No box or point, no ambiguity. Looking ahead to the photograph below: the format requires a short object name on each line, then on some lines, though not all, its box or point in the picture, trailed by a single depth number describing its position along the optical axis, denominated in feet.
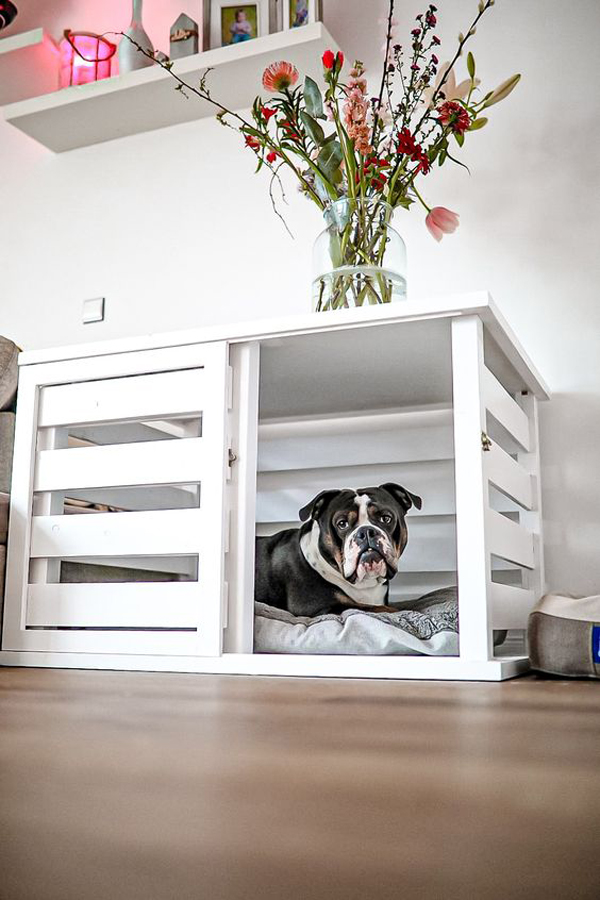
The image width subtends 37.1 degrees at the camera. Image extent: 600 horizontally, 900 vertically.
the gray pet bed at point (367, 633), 4.33
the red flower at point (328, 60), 5.38
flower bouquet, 5.37
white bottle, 7.68
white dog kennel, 4.36
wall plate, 8.02
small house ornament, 7.55
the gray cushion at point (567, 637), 4.11
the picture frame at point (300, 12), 7.06
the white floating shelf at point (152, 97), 6.95
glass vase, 5.31
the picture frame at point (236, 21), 7.30
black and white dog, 5.12
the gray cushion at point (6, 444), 6.56
